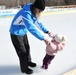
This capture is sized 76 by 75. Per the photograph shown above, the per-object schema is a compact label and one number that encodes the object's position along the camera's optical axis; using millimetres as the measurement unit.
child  2518
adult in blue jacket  2352
